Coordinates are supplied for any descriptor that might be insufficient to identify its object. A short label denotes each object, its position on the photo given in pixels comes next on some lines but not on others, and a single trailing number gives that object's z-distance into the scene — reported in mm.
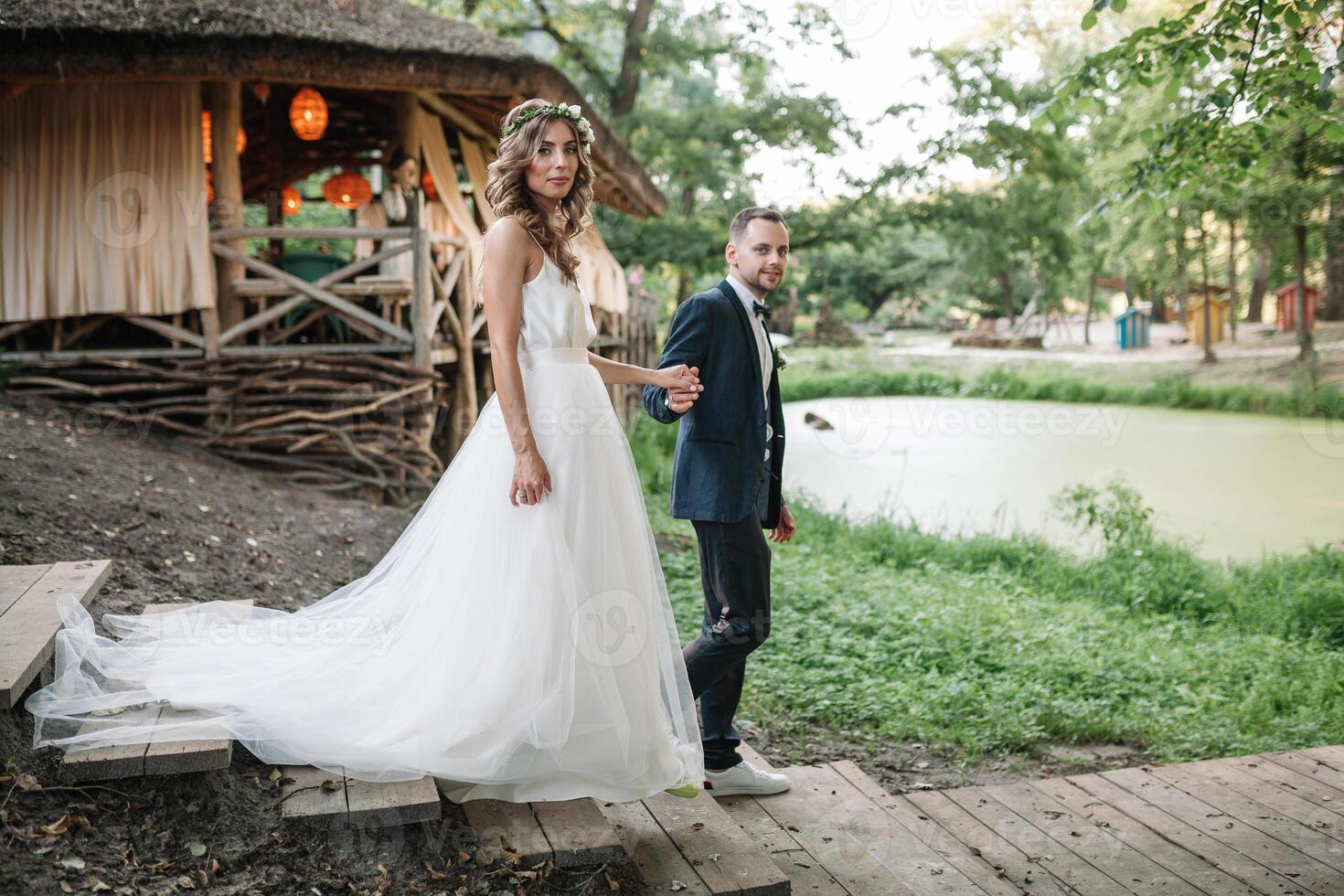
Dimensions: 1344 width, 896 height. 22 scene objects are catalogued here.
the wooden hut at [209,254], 7117
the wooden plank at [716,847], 2451
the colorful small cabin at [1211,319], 20934
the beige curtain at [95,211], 7363
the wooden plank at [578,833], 2381
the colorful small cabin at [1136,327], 23062
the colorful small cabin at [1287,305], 19891
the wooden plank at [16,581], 3086
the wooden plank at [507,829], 2371
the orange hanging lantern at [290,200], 11969
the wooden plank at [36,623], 2516
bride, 2537
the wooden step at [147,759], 2336
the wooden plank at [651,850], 2445
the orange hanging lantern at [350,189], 10688
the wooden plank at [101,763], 2330
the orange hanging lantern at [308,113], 8422
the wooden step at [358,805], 2367
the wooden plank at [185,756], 2373
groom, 2980
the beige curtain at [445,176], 8945
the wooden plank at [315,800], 2369
